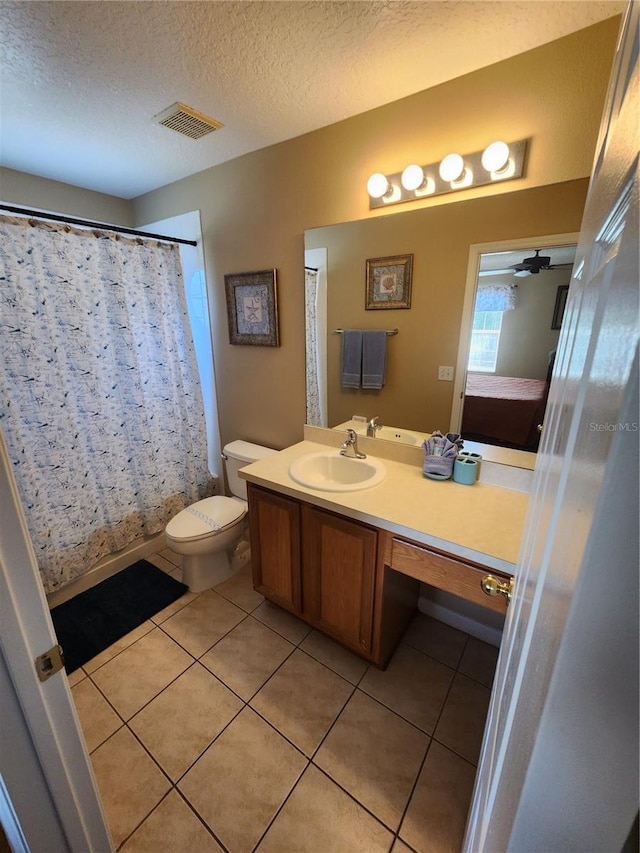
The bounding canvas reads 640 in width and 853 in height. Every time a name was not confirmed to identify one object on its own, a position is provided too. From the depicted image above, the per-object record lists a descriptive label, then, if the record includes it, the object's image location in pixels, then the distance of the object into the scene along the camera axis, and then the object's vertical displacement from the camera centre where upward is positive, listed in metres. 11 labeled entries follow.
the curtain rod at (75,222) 1.55 +0.55
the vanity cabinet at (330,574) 1.37 -1.02
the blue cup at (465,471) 1.45 -0.56
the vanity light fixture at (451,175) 1.22 +0.59
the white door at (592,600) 0.21 -0.19
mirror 1.25 +0.18
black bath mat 1.71 -1.48
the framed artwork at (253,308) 2.02 +0.15
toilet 1.88 -1.07
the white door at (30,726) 0.60 -0.73
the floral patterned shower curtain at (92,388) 1.67 -0.29
